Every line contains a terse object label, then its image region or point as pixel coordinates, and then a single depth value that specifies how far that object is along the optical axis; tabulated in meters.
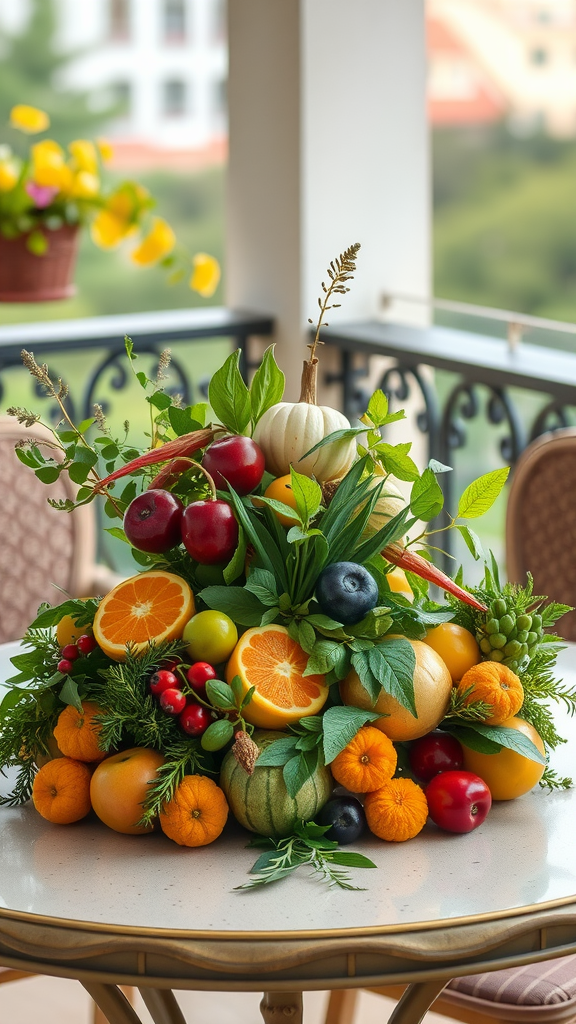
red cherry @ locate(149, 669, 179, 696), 1.85
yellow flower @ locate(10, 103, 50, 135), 3.69
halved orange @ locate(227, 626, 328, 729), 1.86
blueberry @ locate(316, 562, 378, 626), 1.87
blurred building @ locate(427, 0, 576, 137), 20.43
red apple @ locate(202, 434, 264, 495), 1.92
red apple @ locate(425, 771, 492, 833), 1.85
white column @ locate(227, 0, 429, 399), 3.74
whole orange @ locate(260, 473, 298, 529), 1.93
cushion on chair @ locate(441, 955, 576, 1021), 2.13
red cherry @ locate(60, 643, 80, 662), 1.91
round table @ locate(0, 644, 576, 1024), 1.73
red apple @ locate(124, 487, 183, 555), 1.91
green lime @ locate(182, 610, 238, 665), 1.87
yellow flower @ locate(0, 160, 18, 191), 3.45
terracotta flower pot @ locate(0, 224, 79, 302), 3.61
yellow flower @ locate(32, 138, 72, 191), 3.50
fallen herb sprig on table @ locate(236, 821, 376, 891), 1.79
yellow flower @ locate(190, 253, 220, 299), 3.90
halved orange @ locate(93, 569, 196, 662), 1.89
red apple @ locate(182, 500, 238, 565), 1.88
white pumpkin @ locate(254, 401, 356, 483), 1.94
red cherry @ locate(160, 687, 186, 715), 1.84
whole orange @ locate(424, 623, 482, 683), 1.91
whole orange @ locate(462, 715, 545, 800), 1.89
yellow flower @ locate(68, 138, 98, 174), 3.57
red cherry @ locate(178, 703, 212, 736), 1.85
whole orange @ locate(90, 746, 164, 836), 1.84
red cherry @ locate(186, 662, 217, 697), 1.86
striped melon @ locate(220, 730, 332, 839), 1.83
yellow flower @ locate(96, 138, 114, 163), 3.62
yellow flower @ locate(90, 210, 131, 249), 3.68
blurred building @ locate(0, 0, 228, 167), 19.58
